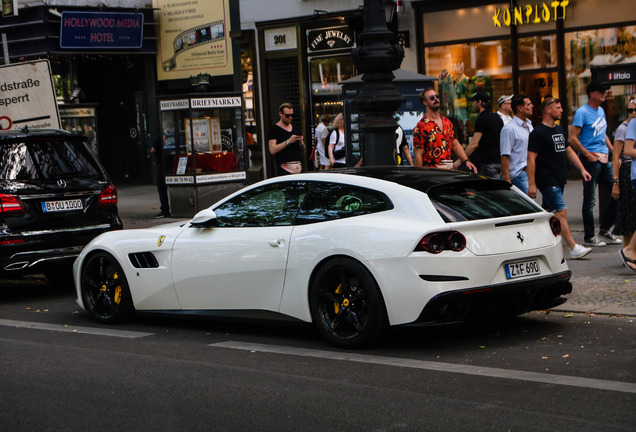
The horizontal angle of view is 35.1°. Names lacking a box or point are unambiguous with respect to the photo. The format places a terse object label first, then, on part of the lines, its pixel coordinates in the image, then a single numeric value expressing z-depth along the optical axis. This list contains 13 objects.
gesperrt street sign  15.68
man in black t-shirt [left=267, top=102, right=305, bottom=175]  13.59
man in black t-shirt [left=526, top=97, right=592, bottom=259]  11.15
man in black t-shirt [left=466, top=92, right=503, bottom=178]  12.66
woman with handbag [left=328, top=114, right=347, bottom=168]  16.08
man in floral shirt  11.30
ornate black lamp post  10.45
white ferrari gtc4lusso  6.91
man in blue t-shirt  12.18
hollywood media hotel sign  25.11
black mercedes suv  10.41
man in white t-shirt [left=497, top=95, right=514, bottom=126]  13.34
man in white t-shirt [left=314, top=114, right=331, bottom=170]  17.12
